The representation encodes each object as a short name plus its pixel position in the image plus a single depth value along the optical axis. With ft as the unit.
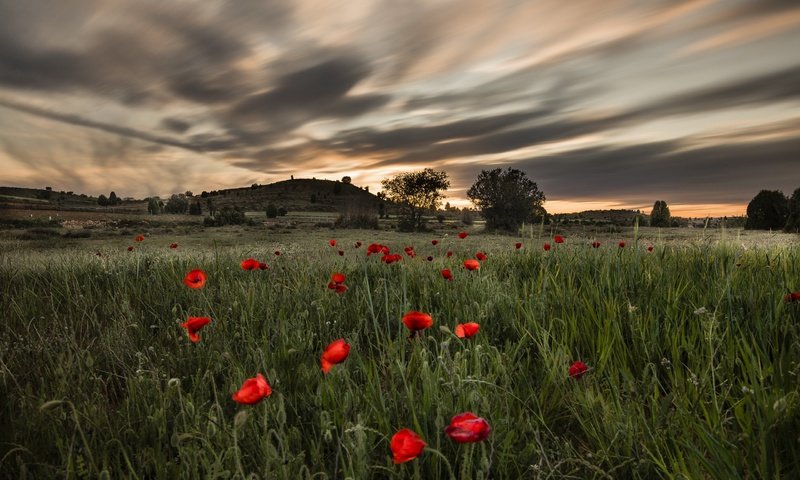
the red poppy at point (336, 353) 5.37
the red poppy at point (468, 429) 3.78
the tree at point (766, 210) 129.29
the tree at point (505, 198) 170.19
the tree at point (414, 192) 199.41
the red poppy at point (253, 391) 4.70
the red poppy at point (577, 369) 6.54
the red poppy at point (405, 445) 3.75
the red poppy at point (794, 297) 8.37
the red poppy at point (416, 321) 6.26
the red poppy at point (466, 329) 6.95
